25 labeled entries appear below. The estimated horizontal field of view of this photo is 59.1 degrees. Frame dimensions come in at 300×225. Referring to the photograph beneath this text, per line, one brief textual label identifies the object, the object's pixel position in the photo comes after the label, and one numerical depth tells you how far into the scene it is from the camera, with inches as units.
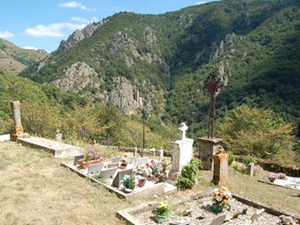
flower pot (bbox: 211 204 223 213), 246.8
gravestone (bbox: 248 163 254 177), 506.5
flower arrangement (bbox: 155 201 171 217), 222.4
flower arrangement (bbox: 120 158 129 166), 355.0
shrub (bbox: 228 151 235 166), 538.3
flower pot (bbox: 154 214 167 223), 219.3
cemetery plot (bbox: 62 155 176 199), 270.8
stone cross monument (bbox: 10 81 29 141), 491.5
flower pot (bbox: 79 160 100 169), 341.8
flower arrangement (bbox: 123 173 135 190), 269.7
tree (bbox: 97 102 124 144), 1293.1
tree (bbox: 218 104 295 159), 818.2
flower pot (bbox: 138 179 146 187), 284.0
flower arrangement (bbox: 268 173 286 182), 462.9
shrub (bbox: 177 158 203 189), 310.0
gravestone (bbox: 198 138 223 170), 455.9
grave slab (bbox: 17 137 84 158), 402.3
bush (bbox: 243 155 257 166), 557.8
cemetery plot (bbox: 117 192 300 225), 220.4
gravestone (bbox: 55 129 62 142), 580.9
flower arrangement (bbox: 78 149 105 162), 354.8
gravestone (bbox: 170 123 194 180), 338.3
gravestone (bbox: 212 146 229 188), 336.5
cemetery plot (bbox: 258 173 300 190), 434.6
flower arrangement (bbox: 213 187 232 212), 246.5
